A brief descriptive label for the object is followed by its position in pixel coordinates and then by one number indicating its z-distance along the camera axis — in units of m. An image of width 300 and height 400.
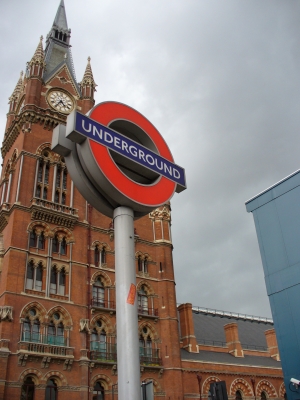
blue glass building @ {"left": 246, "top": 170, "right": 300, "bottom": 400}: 27.12
